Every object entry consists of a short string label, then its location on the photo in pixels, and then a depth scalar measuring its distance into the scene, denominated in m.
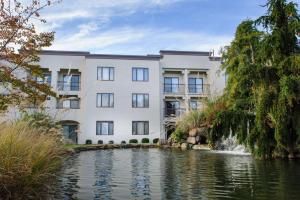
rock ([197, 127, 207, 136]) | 14.95
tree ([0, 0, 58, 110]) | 5.36
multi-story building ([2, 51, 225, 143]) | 20.28
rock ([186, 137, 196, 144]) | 14.80
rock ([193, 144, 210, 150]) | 14.04
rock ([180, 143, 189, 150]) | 14.81
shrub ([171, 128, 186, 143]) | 15.83
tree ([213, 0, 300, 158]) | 7.83
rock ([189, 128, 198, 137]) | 15.02
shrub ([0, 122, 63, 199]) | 3.21
